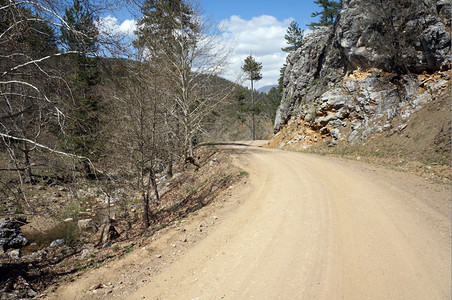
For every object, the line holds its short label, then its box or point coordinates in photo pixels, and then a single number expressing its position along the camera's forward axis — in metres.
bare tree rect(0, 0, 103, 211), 4.04
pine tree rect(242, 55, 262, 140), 35.32
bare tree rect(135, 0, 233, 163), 13.17
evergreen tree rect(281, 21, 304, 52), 40.62
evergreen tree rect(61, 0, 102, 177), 4.18
